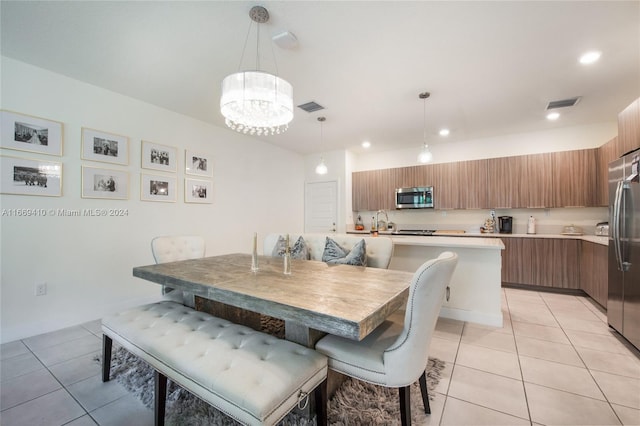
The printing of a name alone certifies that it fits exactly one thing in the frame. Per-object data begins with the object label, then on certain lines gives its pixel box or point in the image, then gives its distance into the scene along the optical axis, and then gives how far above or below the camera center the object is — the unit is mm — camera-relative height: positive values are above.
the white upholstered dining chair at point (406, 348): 1231 -686
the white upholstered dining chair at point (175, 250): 2635 -362
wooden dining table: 1208 -433
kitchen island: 2803 -645
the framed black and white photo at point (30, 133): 2512 +797
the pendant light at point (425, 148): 3179 +911
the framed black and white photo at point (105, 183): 2977 +367
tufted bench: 1074 -696
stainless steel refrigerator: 2215 -251
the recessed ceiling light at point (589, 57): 2366 +1448
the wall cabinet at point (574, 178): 4023 +607
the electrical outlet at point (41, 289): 2676 -745
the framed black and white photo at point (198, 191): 3908 +370
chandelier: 1867 +844
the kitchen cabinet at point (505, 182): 4484 +594
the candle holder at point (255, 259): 2120 -341
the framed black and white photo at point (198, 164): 3922 +780
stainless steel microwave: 5199 +379
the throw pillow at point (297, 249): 2898 -367
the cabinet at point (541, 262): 3904 -676
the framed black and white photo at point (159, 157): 3469 +788
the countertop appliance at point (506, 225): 4688 -136
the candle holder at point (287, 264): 2036 -366
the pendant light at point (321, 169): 4293 +756
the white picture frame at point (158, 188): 3451 +364
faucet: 5756 -77
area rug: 1509 -1150
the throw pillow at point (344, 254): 2466 -363
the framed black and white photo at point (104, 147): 2984 +792
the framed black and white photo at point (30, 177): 2512 +372
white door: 5922 +226
